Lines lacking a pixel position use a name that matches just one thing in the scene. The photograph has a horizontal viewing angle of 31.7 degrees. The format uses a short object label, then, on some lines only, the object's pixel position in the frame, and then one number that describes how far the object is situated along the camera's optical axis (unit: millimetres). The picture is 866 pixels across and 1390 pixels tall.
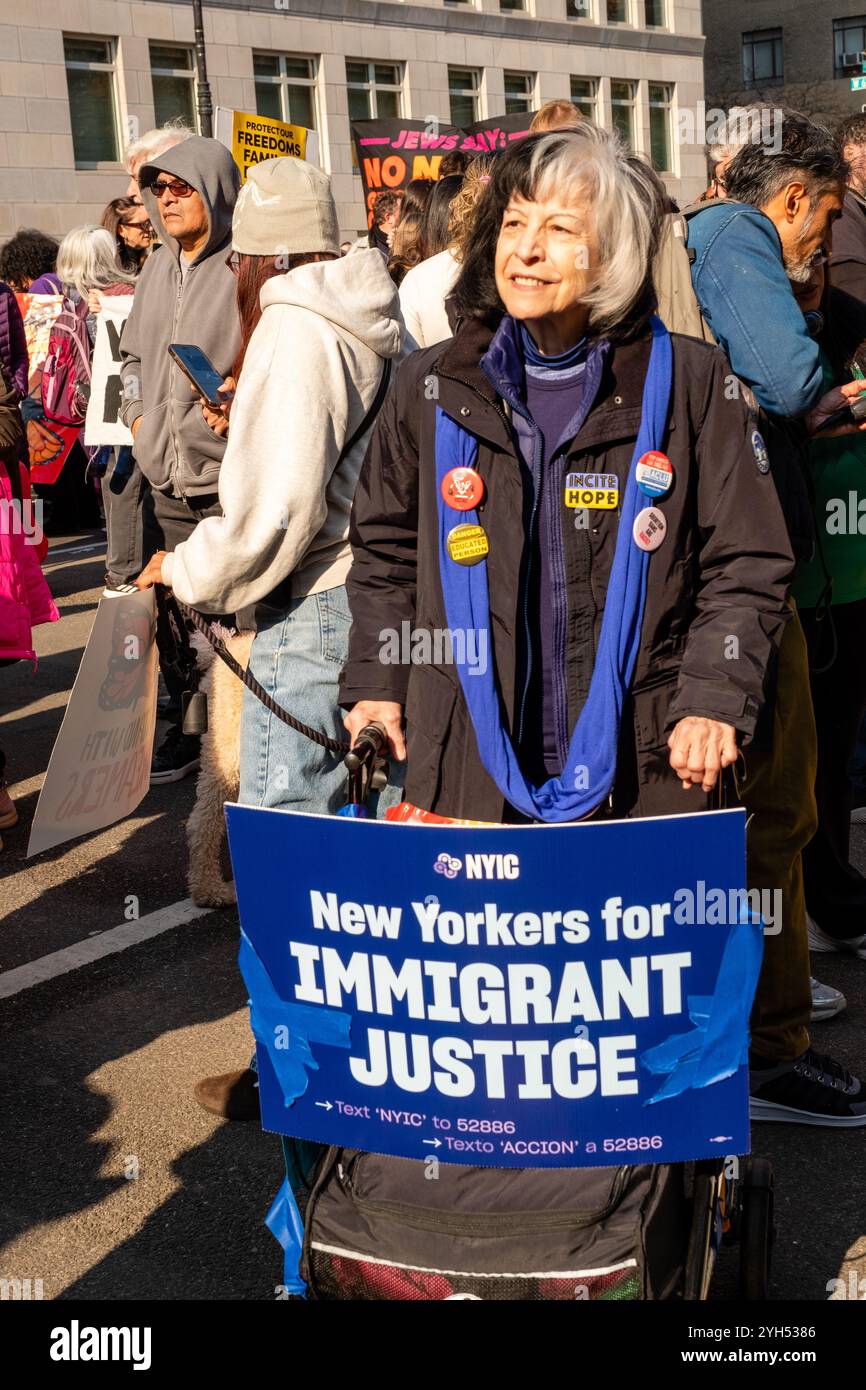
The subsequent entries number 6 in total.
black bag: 2246
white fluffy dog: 4387
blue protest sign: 2184
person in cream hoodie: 3107
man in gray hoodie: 4383
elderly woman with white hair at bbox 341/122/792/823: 2541
